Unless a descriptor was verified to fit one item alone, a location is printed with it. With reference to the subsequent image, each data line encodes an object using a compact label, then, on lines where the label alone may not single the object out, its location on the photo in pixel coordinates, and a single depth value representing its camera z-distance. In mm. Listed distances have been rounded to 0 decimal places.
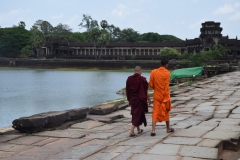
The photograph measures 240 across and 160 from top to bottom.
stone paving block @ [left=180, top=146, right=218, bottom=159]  4172
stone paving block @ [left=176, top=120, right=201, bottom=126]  6381
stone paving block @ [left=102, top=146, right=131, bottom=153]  4611
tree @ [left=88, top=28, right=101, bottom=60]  60738
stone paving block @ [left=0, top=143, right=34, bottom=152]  4883
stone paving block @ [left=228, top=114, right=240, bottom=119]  6880
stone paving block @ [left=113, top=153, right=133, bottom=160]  4238
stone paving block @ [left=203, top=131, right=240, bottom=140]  5035
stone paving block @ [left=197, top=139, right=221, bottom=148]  4624
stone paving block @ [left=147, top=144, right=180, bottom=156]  4397
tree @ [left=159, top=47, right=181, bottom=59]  59256
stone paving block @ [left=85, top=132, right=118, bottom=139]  5579
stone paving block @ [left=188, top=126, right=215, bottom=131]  5803
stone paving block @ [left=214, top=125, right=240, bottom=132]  5605
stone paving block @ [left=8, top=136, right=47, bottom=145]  5312
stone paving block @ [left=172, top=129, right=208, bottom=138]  5305
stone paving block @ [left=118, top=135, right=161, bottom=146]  4962
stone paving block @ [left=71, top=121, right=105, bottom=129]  6498
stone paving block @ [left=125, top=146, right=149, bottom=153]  4539
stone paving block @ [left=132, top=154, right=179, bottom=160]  4145
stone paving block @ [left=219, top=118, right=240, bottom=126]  6226
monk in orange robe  5527
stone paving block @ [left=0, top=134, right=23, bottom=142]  5484
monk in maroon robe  5641
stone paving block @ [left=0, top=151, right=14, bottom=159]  4582
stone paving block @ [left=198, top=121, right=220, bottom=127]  6234
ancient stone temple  59938
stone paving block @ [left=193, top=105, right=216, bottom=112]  8146
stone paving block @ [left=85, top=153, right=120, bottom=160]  4301
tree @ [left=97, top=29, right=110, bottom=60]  60034
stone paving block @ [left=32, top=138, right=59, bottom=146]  5191
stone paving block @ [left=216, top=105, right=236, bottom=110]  8046
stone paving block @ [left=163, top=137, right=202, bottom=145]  4848
